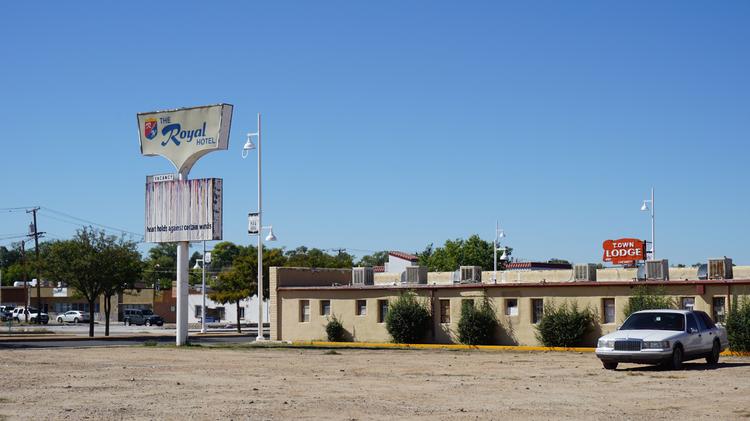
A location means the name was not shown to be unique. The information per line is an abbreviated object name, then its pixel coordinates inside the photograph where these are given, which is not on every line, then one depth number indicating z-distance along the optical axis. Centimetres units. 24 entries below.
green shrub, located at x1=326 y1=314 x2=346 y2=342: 4725
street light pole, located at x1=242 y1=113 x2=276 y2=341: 4800
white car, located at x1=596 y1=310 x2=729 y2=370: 2397
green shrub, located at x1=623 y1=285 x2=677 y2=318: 3634
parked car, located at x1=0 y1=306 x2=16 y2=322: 9439
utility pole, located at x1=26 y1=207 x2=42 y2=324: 8962
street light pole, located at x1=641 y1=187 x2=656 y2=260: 5069
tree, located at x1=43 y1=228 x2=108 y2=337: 5438
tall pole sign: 3831
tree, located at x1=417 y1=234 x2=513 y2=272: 9875
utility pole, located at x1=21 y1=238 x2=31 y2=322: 9161
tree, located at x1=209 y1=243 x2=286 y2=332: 7081
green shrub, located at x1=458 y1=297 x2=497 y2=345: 4166
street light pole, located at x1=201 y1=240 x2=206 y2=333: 6619
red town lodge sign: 5200
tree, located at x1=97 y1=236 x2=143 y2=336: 5497
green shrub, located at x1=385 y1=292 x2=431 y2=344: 4409
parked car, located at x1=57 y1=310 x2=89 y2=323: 9775
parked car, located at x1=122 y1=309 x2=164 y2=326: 9038
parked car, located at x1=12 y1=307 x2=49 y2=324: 9146
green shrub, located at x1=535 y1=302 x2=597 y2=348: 3881
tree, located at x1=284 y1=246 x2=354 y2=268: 8102
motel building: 3750
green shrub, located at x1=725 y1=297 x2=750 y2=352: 3378
